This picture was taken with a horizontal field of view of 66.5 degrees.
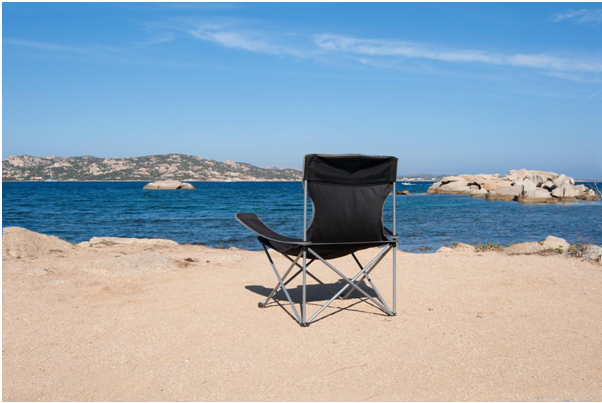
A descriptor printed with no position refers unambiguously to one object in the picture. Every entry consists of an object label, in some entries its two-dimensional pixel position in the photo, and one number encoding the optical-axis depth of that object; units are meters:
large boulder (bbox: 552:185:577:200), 39.25
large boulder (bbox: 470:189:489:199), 45.35
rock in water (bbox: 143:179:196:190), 69.25
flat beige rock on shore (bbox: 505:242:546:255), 8.17
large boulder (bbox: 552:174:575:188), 41.69
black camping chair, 3.96
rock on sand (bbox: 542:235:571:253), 8.87
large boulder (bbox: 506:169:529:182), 50.89
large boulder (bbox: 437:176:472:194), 52.70
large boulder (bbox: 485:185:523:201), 39.72
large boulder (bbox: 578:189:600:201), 41.47
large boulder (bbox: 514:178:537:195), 38.62
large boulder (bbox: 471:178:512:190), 48.26
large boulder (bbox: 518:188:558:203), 36.66
